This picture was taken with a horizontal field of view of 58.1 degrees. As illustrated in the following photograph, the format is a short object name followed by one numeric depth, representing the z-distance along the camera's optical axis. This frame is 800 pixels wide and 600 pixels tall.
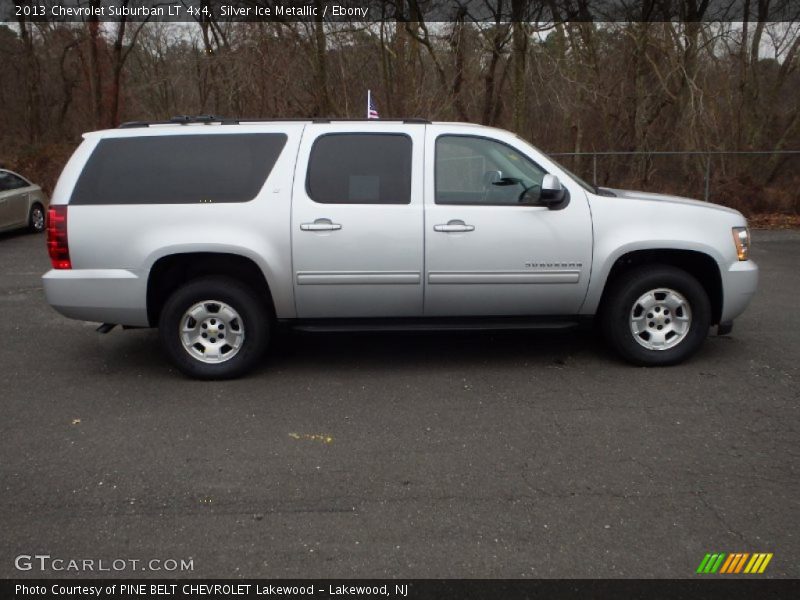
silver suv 5.38
